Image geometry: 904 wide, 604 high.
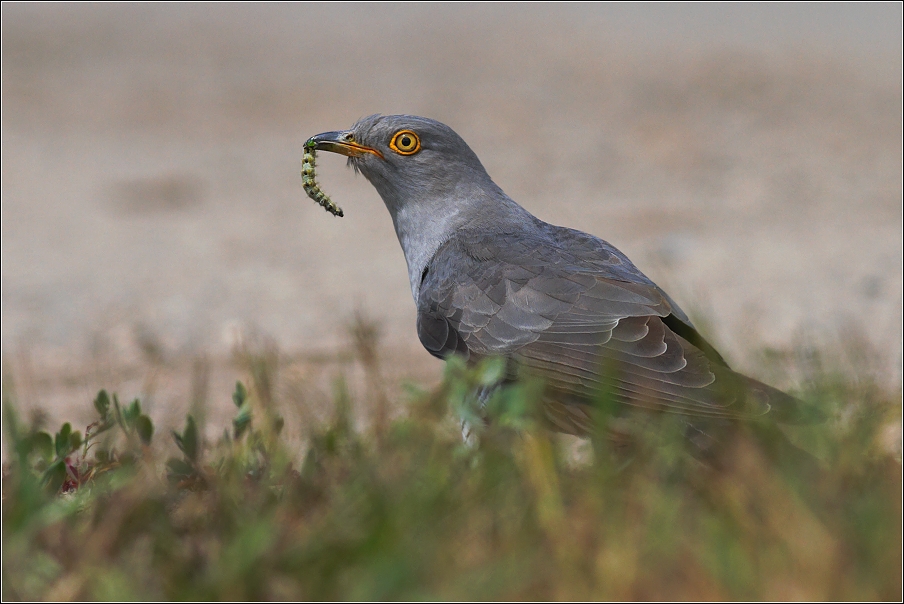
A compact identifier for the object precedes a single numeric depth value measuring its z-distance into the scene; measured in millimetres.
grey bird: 8195
